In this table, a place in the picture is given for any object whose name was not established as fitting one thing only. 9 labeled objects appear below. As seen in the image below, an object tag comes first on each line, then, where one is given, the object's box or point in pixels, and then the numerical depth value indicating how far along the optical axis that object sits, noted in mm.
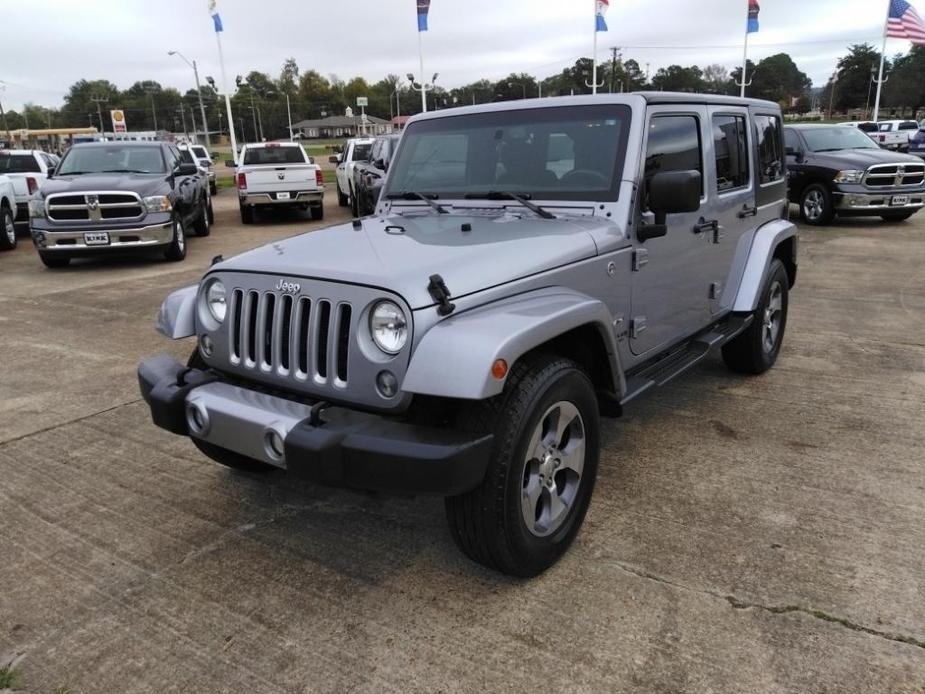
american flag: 24641
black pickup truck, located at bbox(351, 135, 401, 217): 12500
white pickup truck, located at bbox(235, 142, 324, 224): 14578
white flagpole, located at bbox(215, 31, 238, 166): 29625
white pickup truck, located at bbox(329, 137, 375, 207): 17172
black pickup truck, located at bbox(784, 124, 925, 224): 12664
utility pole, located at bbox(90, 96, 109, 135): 103388
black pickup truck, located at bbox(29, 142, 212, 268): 9703
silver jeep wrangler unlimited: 2424
